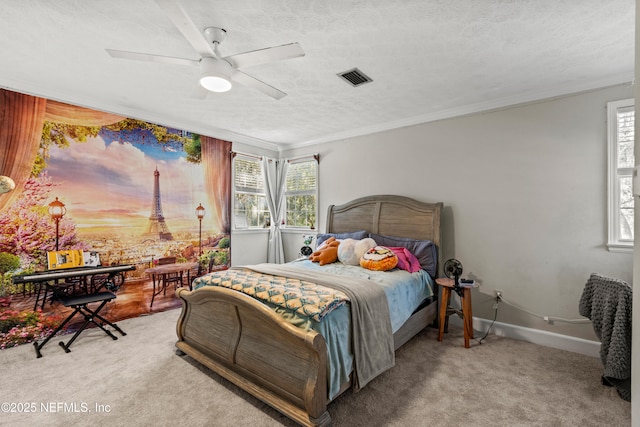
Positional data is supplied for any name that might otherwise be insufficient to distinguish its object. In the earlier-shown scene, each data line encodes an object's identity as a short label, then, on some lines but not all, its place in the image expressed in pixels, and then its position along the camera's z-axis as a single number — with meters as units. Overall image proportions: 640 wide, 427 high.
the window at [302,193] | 4.95
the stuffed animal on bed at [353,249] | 3.32
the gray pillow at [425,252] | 3.23
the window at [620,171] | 2.54
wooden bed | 1.65
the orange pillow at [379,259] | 2.99
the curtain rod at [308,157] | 4.79
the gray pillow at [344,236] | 3.86
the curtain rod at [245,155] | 4.61
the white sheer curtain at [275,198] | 5.13
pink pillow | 3.07
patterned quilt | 1.80
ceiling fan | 1.74
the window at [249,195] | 4.79
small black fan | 2.85
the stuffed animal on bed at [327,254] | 3.41
